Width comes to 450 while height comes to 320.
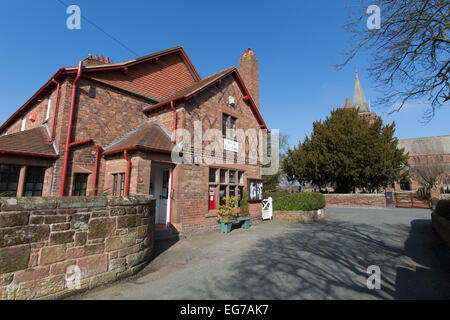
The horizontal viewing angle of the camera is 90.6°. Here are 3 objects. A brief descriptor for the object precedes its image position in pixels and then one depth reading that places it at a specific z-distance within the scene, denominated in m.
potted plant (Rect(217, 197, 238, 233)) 9.75
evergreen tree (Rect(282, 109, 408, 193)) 24.19
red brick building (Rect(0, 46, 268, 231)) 7.98
